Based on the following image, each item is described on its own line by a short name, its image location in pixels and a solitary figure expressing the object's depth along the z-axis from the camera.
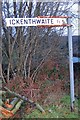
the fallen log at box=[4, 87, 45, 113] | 4.75
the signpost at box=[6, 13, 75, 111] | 4.67
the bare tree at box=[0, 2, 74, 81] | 5.26
